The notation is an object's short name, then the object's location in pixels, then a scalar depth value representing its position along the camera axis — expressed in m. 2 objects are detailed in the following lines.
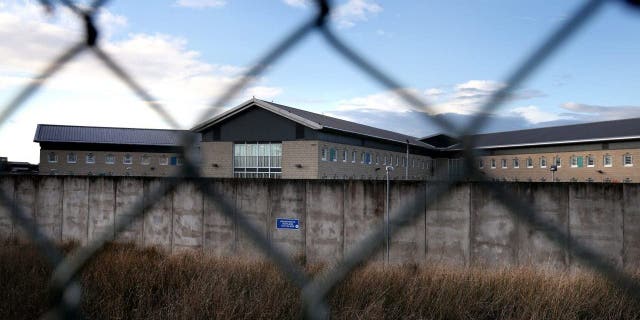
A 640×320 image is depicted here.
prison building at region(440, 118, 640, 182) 24.22
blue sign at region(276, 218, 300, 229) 12.05
